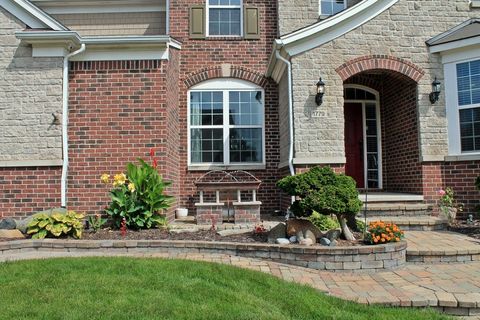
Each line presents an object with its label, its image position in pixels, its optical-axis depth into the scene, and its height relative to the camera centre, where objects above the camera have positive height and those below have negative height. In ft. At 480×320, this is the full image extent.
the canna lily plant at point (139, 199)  23.52 -0.95
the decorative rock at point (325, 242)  19.66 -3.01
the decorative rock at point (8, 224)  23.63 -2.33
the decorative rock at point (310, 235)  20.24 -2.76
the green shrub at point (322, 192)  19.54 -0.53
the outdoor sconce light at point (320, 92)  27.58 +6.27
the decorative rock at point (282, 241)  19.78 -2.95
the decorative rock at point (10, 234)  22.24 -2.79
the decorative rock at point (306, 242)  19.58 -3.00
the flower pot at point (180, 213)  30.50 -2.31
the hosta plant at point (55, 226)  21.22 -2.24
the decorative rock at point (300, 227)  20.65 -2.37
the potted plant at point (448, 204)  26.73 -1.69
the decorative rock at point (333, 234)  20.39 -2.77
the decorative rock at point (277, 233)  20.45 -2.65
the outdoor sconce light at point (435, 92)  28.10 +6.28
